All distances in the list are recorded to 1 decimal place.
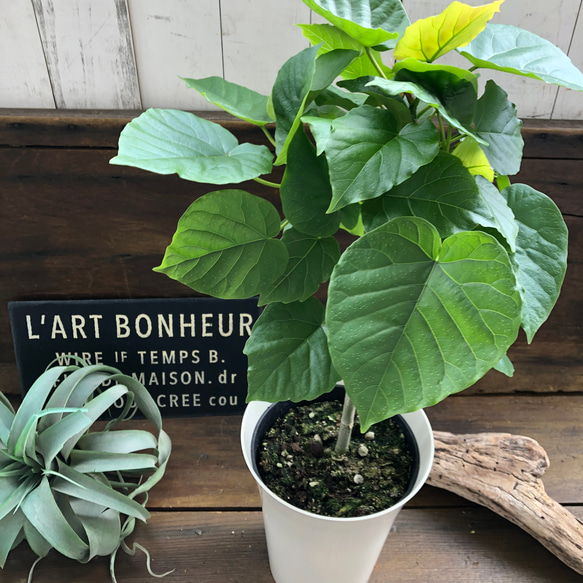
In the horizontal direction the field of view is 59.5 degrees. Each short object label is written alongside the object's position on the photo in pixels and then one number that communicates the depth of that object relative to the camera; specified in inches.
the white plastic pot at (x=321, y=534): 21.6
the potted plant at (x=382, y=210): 13.9
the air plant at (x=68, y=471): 24.3
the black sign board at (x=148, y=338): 32.7
